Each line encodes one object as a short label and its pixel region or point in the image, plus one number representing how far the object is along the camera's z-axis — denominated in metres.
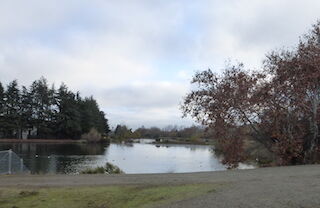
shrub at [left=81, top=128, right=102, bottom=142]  63.94
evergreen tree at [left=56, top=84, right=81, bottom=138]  61.12
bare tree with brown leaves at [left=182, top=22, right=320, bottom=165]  12.11
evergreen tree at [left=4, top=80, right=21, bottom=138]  57.67
